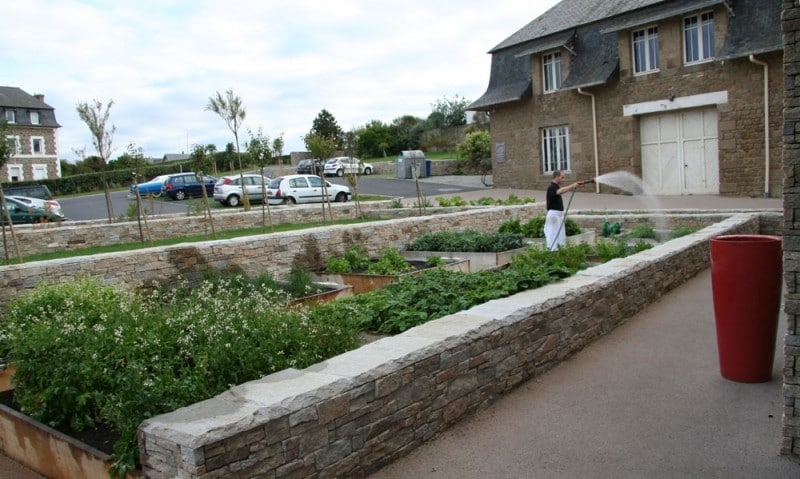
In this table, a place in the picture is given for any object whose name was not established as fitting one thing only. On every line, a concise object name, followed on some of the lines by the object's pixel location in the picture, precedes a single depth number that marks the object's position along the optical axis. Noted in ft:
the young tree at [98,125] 55.88
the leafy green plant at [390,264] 34.50
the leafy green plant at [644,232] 42.06
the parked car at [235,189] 98.37
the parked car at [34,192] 94.12
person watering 39.29
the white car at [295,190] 94.02
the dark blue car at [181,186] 111.86
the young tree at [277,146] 67.36
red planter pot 16.21
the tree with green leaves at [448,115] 193.16
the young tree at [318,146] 66.64
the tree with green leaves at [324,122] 201.41
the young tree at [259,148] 65.31
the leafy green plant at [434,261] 36.06
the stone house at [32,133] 177.17
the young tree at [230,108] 66.28
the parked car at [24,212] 81.82
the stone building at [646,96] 69.62
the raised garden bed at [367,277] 32.91
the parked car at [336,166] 139.54
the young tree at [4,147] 42.65
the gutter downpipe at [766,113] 67.62
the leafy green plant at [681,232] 39.19
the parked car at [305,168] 143.95
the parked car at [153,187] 116.20
